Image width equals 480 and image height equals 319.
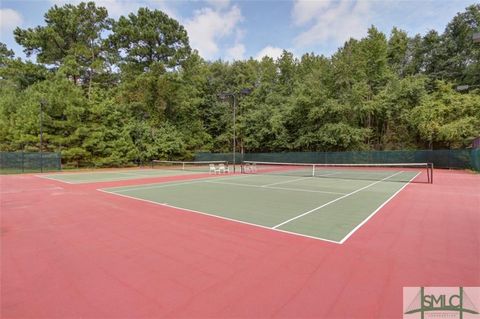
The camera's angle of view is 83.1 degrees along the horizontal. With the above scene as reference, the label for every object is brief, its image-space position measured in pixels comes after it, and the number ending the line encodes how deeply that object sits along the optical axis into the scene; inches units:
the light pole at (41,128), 890.2
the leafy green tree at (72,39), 1245.1
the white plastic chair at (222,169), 806.8
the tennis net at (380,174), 638.0
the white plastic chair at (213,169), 792.7
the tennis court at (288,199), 234.8
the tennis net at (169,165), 1182.3
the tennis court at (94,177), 617.0
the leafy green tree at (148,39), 1289.4
